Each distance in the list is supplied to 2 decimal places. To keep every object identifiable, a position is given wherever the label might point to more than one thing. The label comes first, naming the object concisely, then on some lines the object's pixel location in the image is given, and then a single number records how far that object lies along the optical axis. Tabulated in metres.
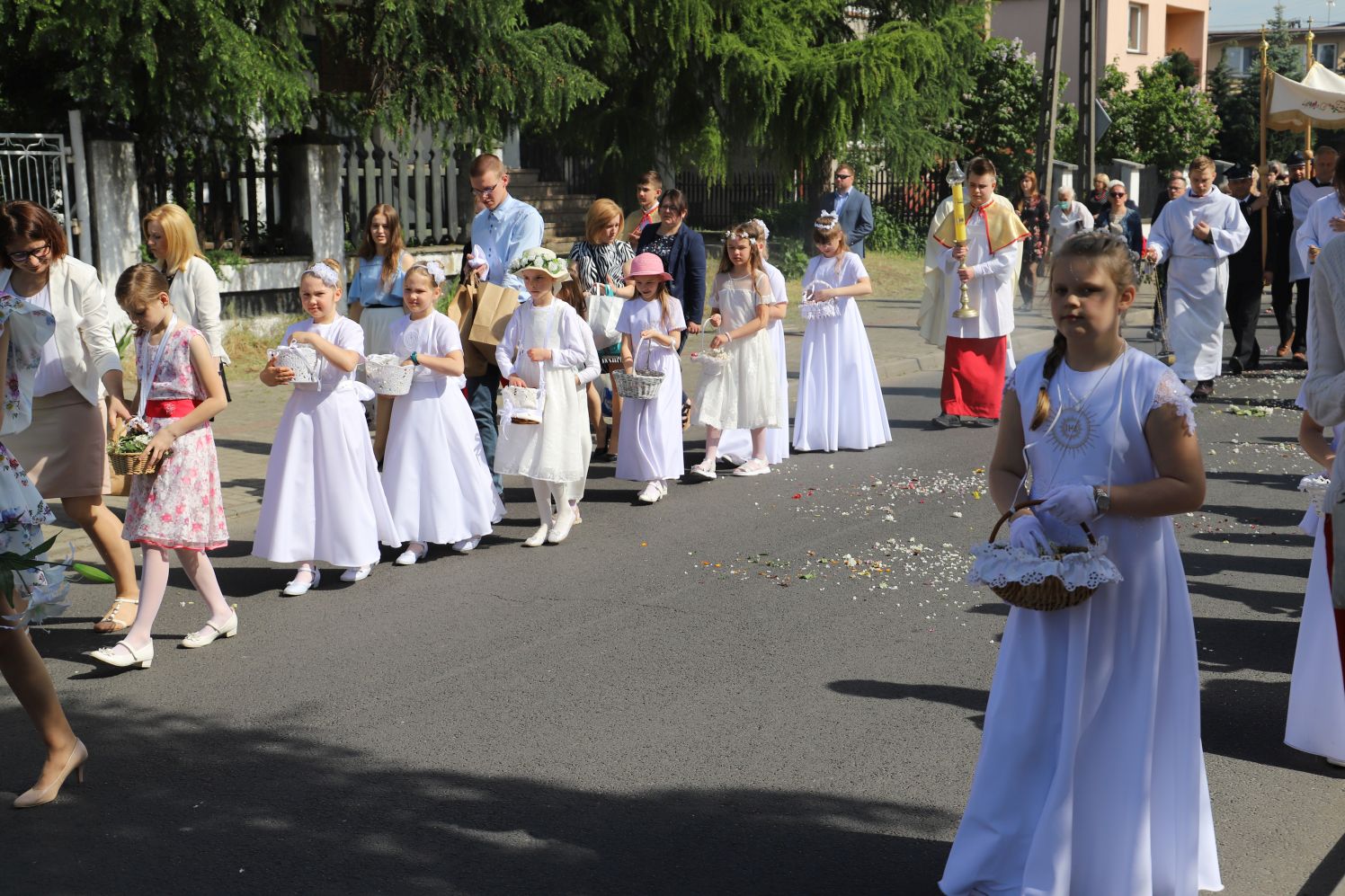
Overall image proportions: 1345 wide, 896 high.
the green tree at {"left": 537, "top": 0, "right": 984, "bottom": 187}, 21.67
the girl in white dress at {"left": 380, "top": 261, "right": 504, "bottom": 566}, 8.03
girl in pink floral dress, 6.28
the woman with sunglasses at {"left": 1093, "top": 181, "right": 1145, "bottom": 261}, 18.41
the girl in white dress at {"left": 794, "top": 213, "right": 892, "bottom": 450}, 11.57
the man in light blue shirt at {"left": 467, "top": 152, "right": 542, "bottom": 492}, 9.49
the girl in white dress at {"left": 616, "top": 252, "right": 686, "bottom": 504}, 9.48
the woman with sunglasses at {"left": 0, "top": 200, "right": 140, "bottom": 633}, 6.52
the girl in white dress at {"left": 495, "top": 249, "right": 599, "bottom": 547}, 8.42
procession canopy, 20.89
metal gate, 13.85
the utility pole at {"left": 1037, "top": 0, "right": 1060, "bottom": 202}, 20.58
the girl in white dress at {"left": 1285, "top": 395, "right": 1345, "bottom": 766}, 5.00
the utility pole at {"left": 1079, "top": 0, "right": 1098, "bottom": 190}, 21.62
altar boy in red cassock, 12.08
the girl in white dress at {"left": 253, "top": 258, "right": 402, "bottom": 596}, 7.32
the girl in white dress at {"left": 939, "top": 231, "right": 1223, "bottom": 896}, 3.77
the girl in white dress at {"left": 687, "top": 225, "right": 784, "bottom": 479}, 10.41
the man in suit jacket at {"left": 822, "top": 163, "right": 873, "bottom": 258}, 15.55
